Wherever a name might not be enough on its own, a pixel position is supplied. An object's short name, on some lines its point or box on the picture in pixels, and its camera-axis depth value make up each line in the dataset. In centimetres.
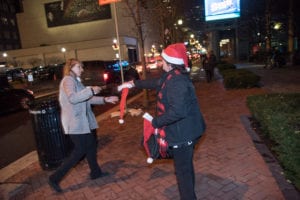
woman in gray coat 414
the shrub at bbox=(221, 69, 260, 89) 1216
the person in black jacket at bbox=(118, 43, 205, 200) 294
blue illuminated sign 2972
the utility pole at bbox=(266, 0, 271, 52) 2589
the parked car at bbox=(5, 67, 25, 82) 3146
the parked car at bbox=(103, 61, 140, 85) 1588
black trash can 510
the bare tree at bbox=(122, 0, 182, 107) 1099
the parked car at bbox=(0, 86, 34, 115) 1184
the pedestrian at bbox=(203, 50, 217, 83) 1669
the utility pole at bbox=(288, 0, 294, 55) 2511
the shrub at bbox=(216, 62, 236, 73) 1908
